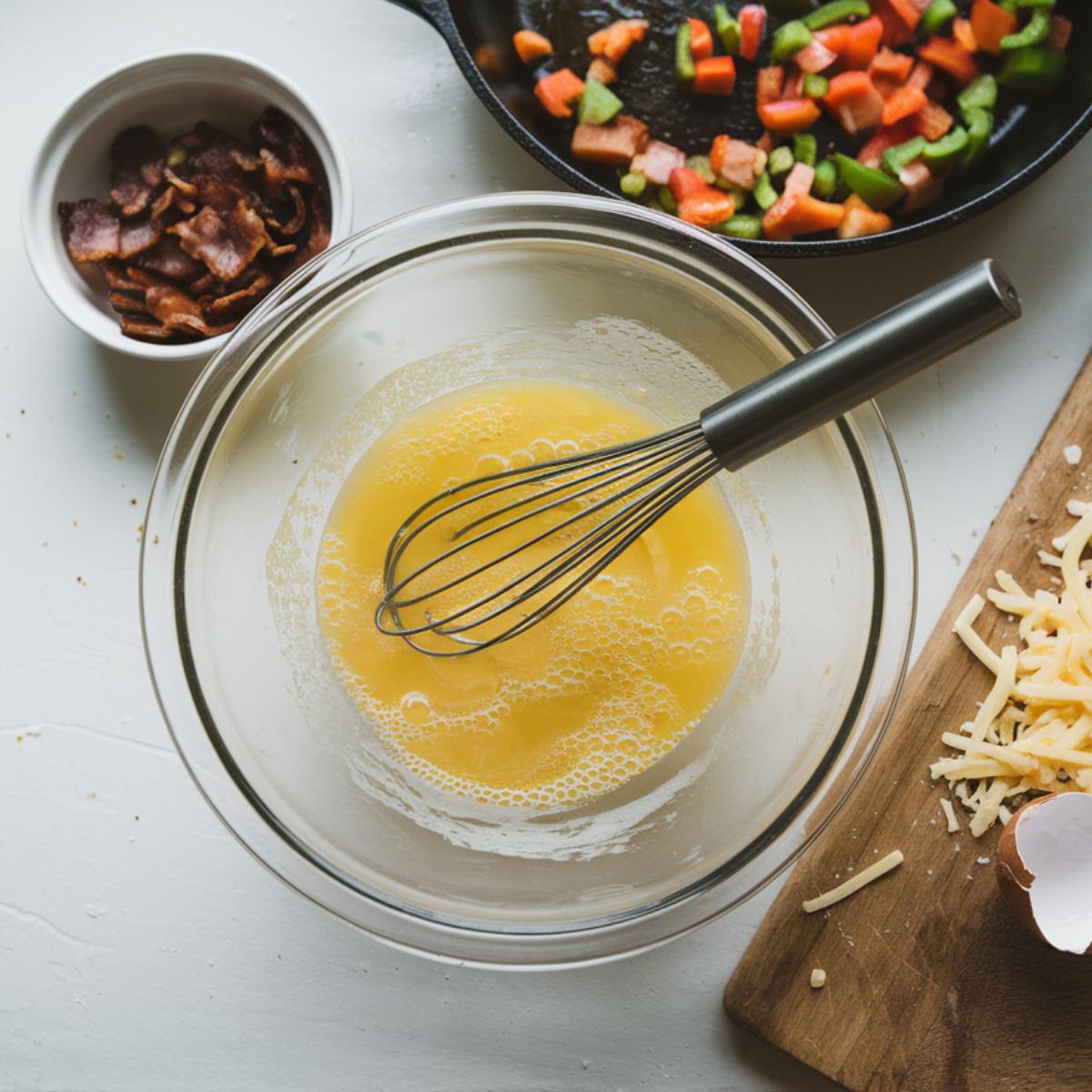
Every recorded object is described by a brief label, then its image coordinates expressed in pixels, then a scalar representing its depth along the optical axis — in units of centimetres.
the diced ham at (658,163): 60
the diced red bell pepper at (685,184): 60
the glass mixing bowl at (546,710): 55
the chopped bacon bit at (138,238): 59
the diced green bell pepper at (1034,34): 59
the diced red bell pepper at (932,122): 60
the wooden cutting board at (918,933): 59
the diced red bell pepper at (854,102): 60
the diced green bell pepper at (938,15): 60
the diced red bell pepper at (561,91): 61
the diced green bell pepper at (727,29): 60
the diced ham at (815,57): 60
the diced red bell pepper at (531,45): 61
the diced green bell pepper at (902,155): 59
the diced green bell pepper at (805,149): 60
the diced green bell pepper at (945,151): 59
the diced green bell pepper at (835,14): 60
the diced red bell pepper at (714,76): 60
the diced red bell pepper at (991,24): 59
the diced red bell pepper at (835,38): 60
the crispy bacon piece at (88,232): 59
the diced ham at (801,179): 59
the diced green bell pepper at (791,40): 60
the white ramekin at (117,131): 58
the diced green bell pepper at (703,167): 60
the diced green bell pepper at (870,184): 59
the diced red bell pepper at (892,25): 60
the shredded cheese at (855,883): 59
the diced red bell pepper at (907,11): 60
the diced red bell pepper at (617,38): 60
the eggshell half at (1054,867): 56
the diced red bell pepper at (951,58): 60
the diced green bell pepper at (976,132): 59
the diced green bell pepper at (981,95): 60
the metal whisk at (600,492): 46
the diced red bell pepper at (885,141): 60
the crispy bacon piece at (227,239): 58
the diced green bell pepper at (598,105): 60
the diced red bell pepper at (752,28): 60
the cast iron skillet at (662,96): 60
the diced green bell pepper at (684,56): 60
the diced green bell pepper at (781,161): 60
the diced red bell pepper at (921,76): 60
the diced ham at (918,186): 59
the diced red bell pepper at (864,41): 60
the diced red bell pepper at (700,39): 60
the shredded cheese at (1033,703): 57
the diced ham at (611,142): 60
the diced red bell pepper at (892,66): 60
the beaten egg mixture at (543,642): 58
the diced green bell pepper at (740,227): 59
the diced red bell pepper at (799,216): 59
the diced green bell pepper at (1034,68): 59
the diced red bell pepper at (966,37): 60
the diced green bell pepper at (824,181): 60
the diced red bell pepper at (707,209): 59
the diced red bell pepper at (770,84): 60
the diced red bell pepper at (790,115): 60
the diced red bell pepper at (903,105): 60
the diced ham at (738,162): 60
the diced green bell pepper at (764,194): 60
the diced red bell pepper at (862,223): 59
